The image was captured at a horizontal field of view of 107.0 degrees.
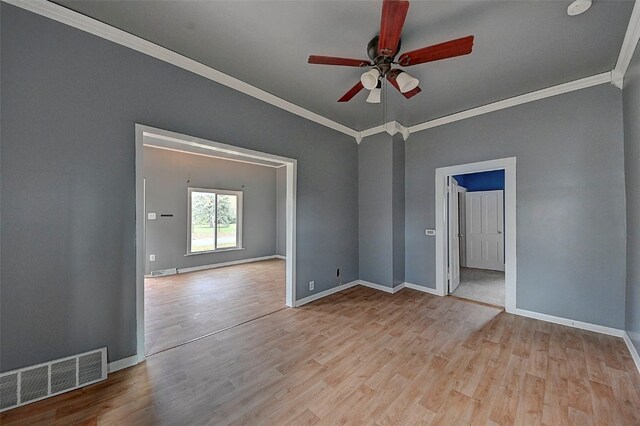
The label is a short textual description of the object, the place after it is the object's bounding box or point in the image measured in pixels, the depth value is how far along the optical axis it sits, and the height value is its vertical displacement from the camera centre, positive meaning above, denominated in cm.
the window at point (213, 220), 595 -15
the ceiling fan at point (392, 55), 146 +122
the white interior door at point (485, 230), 580 -39
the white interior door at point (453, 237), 406 -41
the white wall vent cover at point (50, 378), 163 -122
